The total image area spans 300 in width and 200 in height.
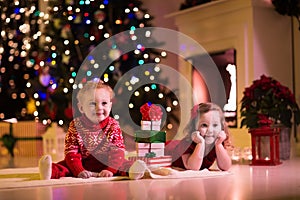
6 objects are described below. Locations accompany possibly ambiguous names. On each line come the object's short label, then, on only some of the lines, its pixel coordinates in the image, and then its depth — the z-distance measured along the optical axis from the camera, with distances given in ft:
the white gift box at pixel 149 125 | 9.55
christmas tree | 13.48
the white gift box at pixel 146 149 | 9.37
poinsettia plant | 12.00
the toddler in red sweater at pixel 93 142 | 8.50
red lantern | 11.03
